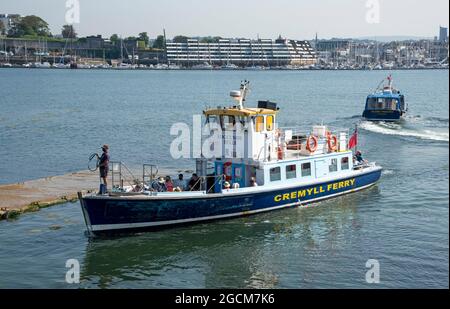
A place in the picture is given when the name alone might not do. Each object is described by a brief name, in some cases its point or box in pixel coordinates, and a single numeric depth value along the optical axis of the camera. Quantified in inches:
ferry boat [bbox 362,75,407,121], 2842.0
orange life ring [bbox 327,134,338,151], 1467.8
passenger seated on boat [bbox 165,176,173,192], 1213.1
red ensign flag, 1520.7
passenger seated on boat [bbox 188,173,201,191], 1246.3
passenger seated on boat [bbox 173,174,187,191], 1274.6
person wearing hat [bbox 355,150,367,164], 1608.0
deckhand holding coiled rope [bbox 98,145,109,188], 1152.2
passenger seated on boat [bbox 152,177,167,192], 1198.3
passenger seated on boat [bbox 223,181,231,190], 1246.5
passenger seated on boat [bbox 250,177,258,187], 1282.0
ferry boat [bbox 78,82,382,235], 1159.0
